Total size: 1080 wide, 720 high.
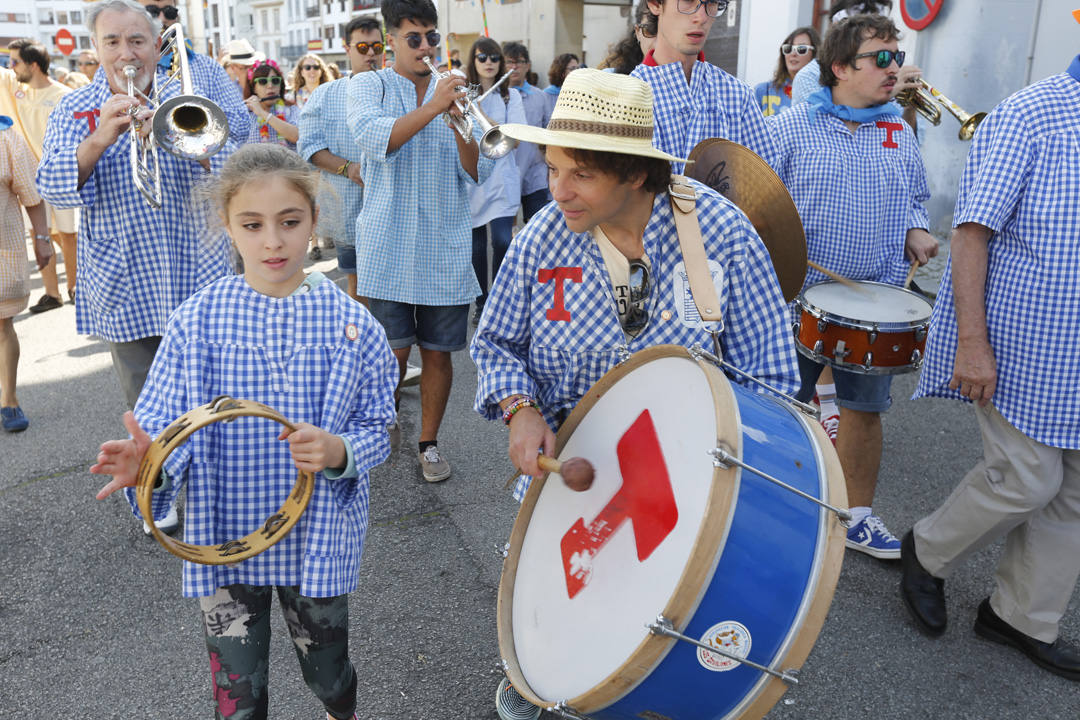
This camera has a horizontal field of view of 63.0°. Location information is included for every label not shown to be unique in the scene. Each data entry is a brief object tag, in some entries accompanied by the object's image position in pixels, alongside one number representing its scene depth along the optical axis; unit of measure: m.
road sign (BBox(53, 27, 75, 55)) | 14.44
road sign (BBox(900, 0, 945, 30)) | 7.80
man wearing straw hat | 2.00
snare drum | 3.09
